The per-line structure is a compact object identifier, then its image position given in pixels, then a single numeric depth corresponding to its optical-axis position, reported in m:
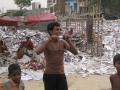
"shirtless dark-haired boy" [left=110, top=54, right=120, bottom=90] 4.79
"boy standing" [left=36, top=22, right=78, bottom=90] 5.68
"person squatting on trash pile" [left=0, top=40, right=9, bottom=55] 17.92
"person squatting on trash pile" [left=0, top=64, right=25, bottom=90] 4.36
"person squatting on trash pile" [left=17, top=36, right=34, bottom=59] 17.03
